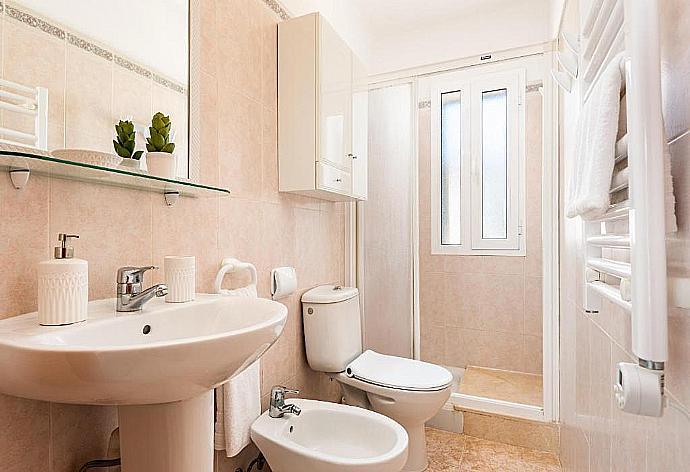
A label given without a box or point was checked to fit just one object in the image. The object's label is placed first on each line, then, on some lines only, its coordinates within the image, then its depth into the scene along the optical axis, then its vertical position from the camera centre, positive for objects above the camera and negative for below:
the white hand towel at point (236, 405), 1.35 -0.54
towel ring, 1.38 -0.09
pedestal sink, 0.65 -0.21
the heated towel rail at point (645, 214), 0.54 +0.04
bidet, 1.31 -0.69
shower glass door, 2.58 +0.08
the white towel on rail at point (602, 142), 0.72 +0.17
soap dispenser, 0.83 -0.10
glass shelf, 0.80 +0.16
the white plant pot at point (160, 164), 1.15 +0.22
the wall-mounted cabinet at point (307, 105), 1.78 +0.59
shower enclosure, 2.57 +0.06
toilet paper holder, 1.77 -0.17
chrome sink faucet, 0.99 -0.12
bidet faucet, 1.55 -0.62
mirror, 0.90 +0.44
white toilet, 1.84 -0.62
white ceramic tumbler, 1.14 -0.10
